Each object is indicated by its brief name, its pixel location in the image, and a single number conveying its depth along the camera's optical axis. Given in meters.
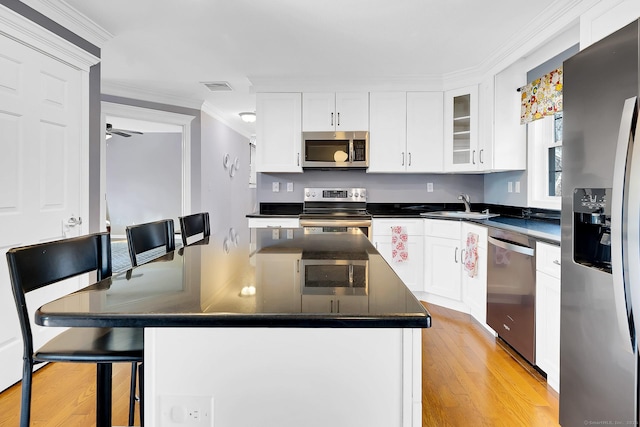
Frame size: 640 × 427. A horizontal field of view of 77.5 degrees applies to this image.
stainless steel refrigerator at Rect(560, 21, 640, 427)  1.28
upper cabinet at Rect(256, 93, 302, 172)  4.12
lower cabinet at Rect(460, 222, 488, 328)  3.08
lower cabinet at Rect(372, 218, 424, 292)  3.85
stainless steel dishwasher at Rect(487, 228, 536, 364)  2.39
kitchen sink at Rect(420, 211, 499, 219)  3.65
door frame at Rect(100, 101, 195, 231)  4.44
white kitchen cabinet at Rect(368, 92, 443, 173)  4.07
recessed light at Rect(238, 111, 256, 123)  5.76
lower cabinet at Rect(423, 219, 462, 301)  3.57
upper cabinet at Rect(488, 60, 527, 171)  3.53
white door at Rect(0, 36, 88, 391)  2.23
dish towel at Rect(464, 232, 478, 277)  3.21
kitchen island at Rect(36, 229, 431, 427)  0.78
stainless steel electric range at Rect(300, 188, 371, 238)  4.41
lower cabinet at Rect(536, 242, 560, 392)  2.12
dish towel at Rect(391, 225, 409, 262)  3.84
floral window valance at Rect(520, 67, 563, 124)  2.93
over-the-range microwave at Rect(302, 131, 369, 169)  4.08
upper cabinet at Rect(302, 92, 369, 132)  4.12
